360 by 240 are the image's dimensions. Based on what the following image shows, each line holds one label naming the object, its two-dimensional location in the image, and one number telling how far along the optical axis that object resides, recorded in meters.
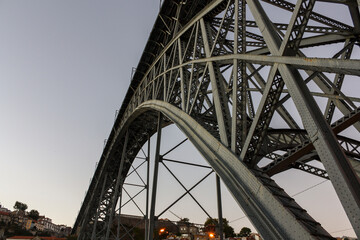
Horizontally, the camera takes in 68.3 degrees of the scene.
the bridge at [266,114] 3.56
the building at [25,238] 73.84
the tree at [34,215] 115.81
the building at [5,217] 94.79
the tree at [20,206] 120.38
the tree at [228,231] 72.22
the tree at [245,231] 87.03
